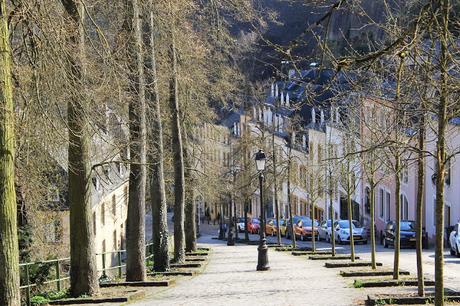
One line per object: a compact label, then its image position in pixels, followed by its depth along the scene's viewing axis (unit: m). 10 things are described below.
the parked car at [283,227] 59.50
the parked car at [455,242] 33.22
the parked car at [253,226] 70.44
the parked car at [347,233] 47.50
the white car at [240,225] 76.72
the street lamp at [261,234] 25.55
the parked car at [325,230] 50.72
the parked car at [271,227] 61.24
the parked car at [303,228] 54.38
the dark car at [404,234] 41.62
